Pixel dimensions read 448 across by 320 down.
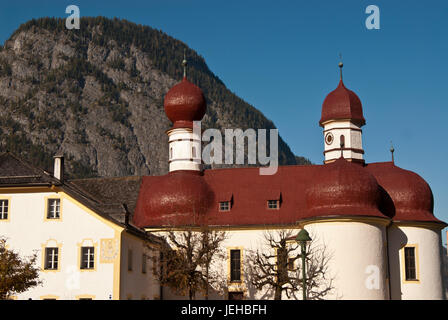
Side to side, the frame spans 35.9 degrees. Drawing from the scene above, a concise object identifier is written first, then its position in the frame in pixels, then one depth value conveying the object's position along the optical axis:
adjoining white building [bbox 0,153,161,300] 32.69
